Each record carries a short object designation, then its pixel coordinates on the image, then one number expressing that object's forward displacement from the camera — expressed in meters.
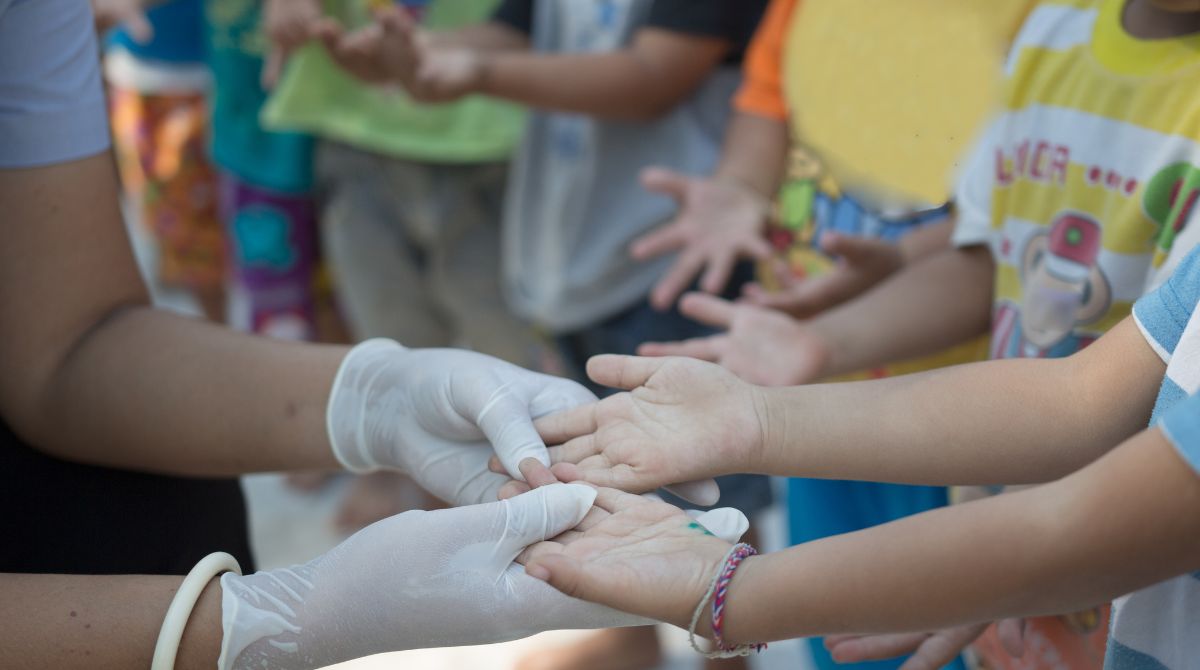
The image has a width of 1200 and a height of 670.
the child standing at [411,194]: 1.98
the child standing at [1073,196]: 0.92
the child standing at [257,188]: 2.21
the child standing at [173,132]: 2.46
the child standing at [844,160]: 1.21
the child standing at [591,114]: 1.63
